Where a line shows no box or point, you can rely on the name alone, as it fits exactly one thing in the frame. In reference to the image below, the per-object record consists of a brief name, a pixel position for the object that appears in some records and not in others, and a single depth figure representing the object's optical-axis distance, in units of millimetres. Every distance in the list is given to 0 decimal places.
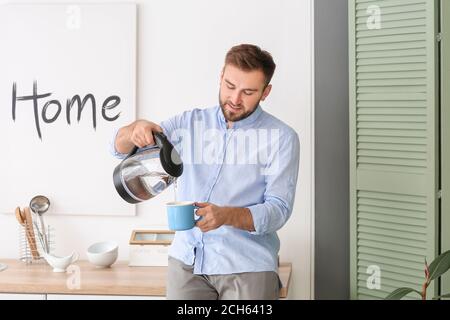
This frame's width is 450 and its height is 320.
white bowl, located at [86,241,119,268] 3117
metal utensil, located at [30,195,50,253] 3221
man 2430
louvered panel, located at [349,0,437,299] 2729
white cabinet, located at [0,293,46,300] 2887
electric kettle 2396
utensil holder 3209
